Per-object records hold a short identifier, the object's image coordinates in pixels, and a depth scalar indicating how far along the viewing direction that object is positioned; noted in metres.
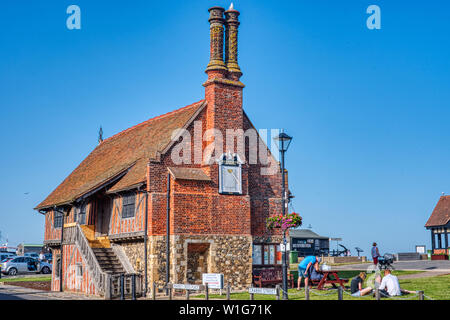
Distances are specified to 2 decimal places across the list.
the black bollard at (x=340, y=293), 16.88
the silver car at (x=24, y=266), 47.53
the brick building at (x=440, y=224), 48.93
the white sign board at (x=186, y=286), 20.80
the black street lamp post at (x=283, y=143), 21.60
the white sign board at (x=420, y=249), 55.71
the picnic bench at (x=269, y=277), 28.65
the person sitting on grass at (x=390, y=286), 18.02
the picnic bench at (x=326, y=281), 23.30
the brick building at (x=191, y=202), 27.67
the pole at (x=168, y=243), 27.20
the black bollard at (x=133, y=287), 25.10
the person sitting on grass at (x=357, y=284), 20.06
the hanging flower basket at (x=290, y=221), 22.74
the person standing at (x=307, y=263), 23.70
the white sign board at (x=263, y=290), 17.96
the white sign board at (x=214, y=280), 23.12
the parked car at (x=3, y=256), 55.14
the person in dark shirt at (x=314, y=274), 23.94
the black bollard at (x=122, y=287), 25.12
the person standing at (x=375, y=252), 30.14
